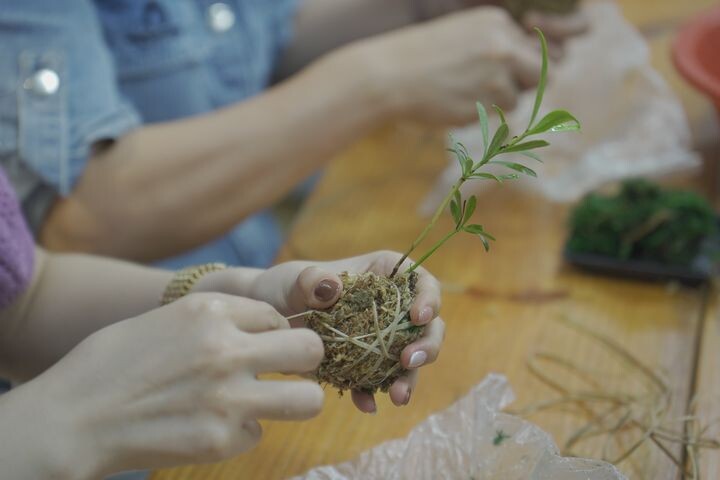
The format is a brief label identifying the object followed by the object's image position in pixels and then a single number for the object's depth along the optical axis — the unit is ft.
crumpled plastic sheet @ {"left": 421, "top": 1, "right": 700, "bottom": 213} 3.39
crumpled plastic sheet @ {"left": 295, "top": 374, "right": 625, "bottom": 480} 1.88
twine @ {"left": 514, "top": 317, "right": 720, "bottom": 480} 2.07
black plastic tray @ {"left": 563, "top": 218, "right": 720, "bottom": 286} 2.76
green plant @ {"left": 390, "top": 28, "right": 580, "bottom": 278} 1.59
